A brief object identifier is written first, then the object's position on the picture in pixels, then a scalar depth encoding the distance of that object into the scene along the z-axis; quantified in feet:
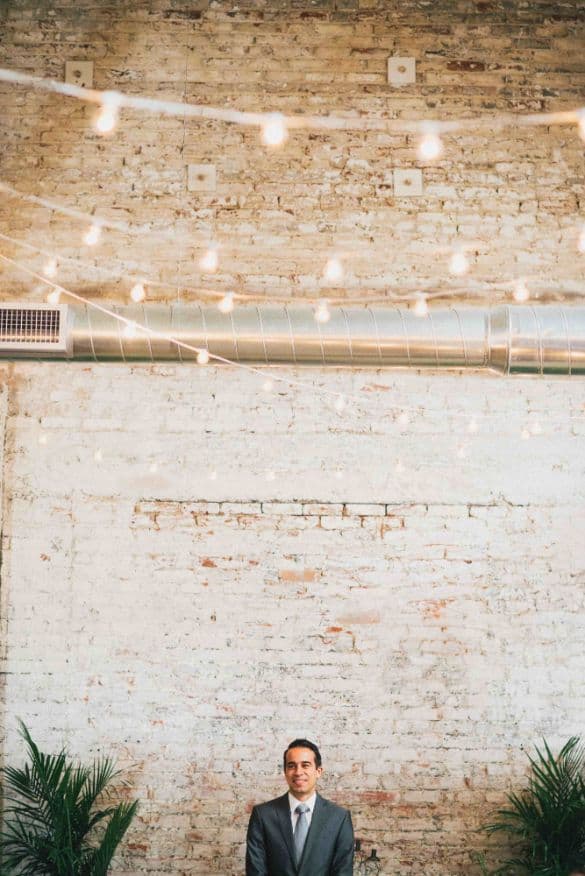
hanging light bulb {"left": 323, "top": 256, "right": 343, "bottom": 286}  18.44
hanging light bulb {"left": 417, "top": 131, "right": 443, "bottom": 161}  18.42
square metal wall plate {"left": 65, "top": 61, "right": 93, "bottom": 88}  18.90
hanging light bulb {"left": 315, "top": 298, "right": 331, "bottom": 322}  15.85
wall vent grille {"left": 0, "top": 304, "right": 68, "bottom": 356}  15.71
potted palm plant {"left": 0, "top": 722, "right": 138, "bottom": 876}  15.38
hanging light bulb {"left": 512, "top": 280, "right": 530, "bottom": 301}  18.29
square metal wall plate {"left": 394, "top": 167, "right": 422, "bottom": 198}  18.65
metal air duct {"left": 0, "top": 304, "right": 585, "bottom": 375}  15.71
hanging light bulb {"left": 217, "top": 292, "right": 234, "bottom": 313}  18.12
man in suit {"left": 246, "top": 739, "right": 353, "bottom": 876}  13.65
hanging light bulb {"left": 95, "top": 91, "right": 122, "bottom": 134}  18.49
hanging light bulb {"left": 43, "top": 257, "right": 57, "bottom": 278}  18.49
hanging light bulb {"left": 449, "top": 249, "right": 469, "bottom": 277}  18.39
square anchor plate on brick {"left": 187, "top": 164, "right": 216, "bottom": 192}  18.66
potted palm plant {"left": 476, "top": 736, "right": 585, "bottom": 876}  15.25
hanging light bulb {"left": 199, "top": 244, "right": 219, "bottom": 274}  18.47
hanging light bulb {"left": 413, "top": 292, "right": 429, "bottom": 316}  16.05
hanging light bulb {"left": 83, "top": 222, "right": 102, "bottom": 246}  18.61
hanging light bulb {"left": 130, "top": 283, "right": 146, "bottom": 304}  18.33
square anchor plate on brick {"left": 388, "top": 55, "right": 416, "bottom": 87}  18.83
